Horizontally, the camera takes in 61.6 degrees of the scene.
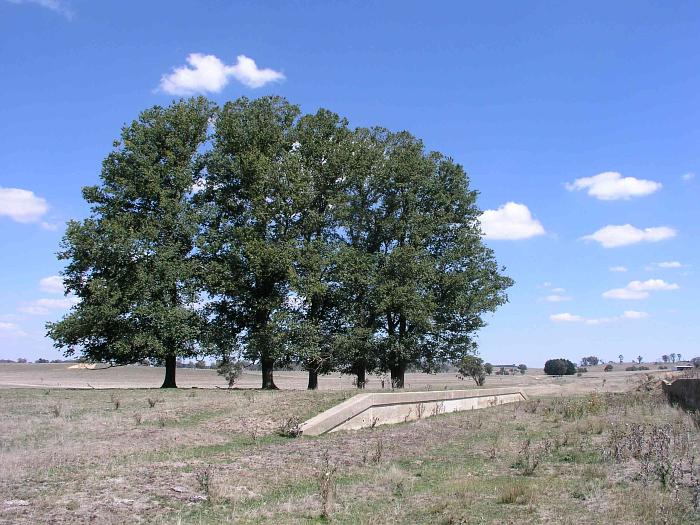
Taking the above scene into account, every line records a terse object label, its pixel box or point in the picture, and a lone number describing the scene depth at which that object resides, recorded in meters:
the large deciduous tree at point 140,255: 27.70
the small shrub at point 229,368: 30.57
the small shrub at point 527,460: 12.05
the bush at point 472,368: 34.56
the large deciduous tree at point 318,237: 29.11
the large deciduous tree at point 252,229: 28.78
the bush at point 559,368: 129.75
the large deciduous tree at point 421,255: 32.16
